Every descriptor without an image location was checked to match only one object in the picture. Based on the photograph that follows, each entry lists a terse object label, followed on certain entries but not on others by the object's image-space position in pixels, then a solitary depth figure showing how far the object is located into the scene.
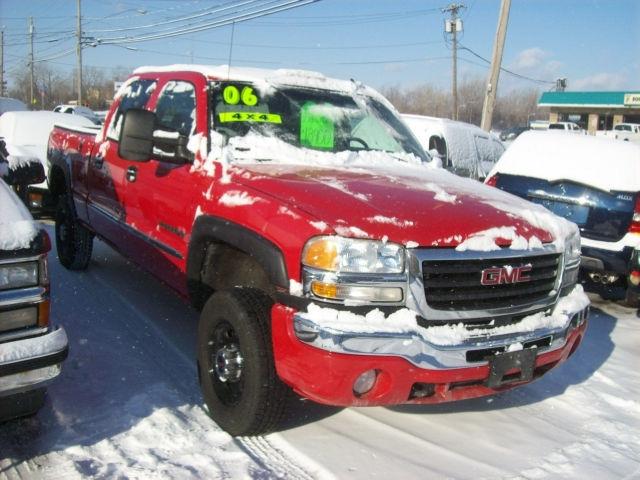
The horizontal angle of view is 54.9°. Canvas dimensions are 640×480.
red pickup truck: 2.67
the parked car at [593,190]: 5.61
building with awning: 48.16
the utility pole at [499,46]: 15.06
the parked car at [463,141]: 12.16
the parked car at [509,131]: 35.70
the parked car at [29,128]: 9.94
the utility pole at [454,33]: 35.06
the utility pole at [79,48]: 42.12
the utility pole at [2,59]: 62.75
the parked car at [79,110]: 30.39
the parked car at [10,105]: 22.55
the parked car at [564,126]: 39.59
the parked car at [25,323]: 2.47
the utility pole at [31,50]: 59.00
